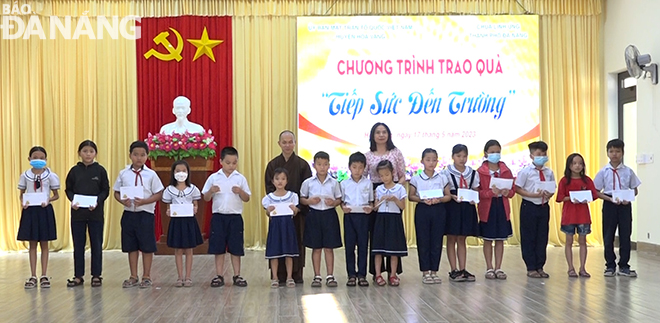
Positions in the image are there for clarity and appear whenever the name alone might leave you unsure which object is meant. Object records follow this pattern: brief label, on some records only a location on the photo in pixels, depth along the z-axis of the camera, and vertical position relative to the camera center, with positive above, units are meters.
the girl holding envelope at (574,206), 6.82 -0.38
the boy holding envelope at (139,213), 6.55 -0.38
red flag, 10.27 +1.14
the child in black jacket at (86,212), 6.63 -0.38
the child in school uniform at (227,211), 6.54 -0.38
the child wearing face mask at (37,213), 6.61 -0.38
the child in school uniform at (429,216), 6.50 -0.44
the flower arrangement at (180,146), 9.01 +0.22
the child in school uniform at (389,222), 6.41 -0.47
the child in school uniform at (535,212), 6.86 -0.44
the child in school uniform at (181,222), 6.59 -0.47
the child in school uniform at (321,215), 6.45 -0.41
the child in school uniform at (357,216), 6.46 -0.43
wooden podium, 9.05 -0.10
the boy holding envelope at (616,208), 6.85 -0.41
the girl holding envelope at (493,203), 6.71 -0.35
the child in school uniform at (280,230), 6.43 -0.53
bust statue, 9.42 +0.53
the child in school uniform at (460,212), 6.63 -0.41
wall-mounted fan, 8.81 +1.07
